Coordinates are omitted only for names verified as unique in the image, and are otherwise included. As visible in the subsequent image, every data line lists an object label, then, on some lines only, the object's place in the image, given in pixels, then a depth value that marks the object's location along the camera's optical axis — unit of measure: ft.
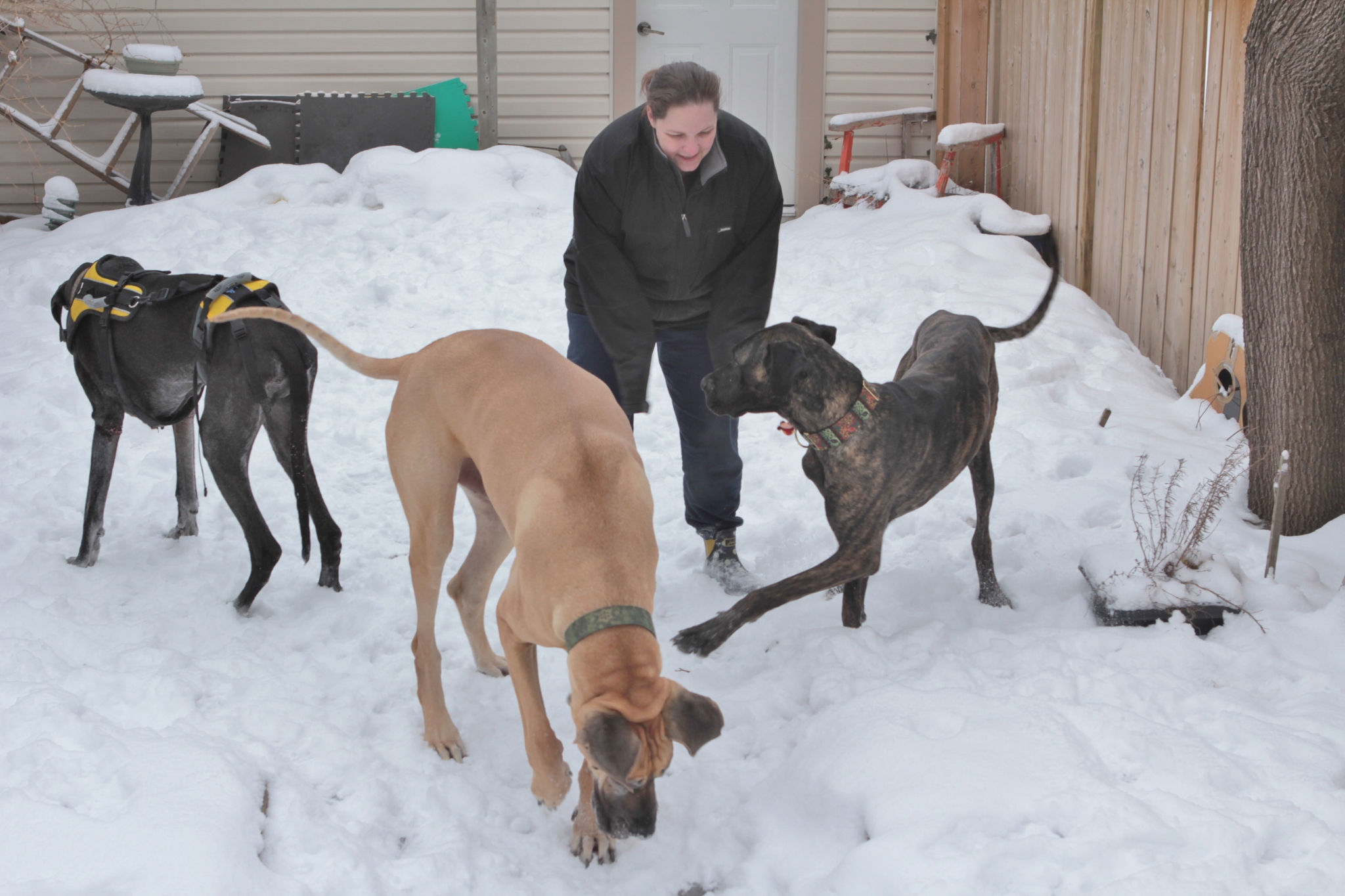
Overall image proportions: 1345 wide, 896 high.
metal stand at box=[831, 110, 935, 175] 29.53
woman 10.91
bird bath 25.52
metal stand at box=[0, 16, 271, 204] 27.43
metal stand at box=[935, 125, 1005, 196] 26.48
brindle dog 9.97
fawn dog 6.51
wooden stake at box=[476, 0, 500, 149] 28.12
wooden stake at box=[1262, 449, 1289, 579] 9.77
